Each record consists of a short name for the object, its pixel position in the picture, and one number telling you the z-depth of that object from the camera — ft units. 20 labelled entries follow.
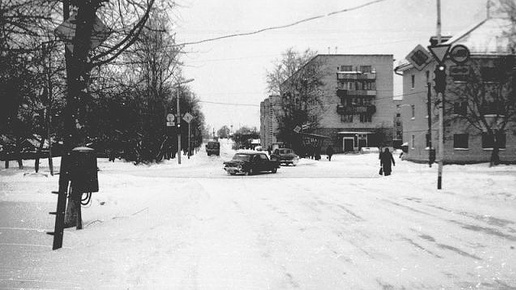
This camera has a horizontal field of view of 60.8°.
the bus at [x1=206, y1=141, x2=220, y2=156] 228.43
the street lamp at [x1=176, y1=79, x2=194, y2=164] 114.91
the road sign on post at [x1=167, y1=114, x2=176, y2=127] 111.86
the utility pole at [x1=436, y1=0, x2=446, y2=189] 52.16
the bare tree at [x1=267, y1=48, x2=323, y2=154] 178.91
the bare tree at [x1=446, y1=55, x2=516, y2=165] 111.24
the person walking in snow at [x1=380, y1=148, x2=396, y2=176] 79.87
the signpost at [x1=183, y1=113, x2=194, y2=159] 120.49
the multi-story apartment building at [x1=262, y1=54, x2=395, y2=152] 244.01
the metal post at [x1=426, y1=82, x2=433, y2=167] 111.55
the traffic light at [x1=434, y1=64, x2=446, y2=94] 50.60
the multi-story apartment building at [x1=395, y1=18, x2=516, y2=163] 118.66
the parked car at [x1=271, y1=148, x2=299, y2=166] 128.88
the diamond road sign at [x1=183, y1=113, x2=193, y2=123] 120.49
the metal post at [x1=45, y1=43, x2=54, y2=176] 66.49
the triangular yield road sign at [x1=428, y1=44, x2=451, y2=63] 49.55
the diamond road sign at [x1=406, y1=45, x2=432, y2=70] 56.39
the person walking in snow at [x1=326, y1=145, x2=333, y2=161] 153.48
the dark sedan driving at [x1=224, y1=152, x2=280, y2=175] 84.12
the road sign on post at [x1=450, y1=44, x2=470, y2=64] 57.45
